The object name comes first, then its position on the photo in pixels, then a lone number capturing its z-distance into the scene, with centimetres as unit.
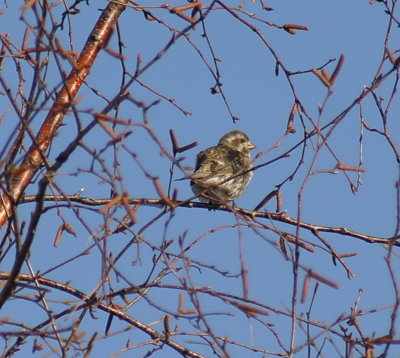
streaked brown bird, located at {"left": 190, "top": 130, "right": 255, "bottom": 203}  1944
